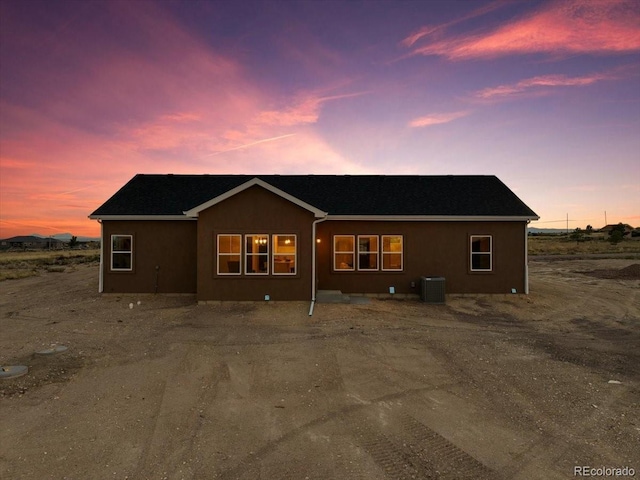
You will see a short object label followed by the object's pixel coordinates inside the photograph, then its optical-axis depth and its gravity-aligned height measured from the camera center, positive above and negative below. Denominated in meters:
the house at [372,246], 14.88 -0.10
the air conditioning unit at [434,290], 13.89 -1.92
